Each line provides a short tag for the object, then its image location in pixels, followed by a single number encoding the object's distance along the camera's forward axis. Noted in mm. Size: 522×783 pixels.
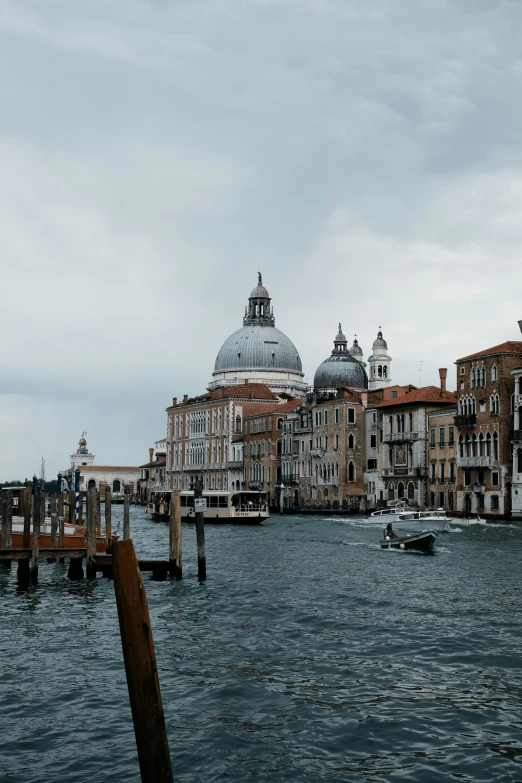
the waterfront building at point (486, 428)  63969
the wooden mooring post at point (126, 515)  25525
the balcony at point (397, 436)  74938
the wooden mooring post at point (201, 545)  24789
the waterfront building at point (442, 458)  70250
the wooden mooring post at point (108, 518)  26914
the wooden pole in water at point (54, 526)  26191
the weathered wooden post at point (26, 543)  24047
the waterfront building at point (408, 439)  74375
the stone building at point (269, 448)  95875
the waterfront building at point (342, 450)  83938
